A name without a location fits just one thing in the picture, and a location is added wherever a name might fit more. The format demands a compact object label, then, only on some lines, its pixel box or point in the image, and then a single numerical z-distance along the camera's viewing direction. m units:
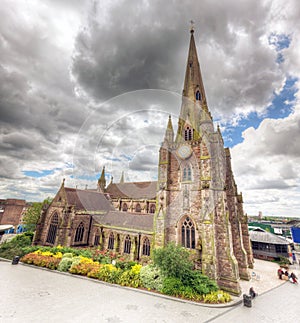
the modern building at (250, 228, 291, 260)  27.80
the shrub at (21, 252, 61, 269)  17.05
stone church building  15.98
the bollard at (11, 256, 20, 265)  18.17
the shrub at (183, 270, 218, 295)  12.66
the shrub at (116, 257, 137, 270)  16.42
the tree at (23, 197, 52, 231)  37.84
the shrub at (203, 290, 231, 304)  11.99
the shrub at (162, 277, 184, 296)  12.62
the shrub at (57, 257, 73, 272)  16.44
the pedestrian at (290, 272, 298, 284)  17.69
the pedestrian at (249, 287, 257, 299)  13.47
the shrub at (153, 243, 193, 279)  13.52
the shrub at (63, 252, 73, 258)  18.16
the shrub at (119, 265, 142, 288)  13.86
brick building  52.91
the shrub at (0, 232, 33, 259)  20.29
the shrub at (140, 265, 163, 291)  13.43
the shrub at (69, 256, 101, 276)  15.59
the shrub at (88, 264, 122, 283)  14.43
